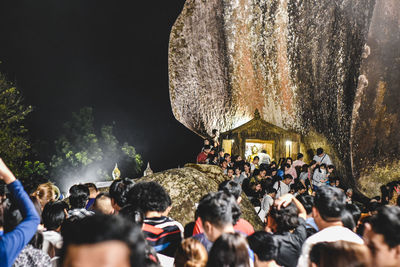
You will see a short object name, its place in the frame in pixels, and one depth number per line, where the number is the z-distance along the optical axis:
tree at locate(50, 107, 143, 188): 28.95
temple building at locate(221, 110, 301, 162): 13.27
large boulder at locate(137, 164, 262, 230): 5.04
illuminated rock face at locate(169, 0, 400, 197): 7.67
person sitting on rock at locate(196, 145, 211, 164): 8.83
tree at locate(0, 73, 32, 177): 18.59
